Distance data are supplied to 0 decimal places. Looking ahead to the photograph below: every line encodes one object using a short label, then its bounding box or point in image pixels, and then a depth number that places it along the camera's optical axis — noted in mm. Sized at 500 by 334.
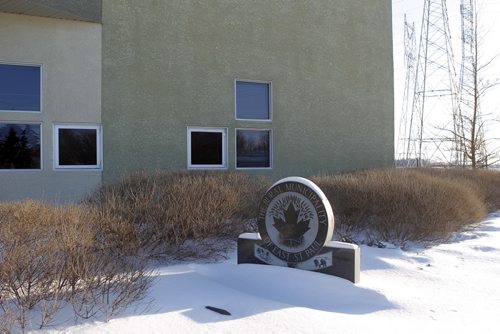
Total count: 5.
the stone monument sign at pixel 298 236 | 5902
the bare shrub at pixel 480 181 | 12312
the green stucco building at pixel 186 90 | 11984
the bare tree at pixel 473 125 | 19375
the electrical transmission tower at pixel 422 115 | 21594
